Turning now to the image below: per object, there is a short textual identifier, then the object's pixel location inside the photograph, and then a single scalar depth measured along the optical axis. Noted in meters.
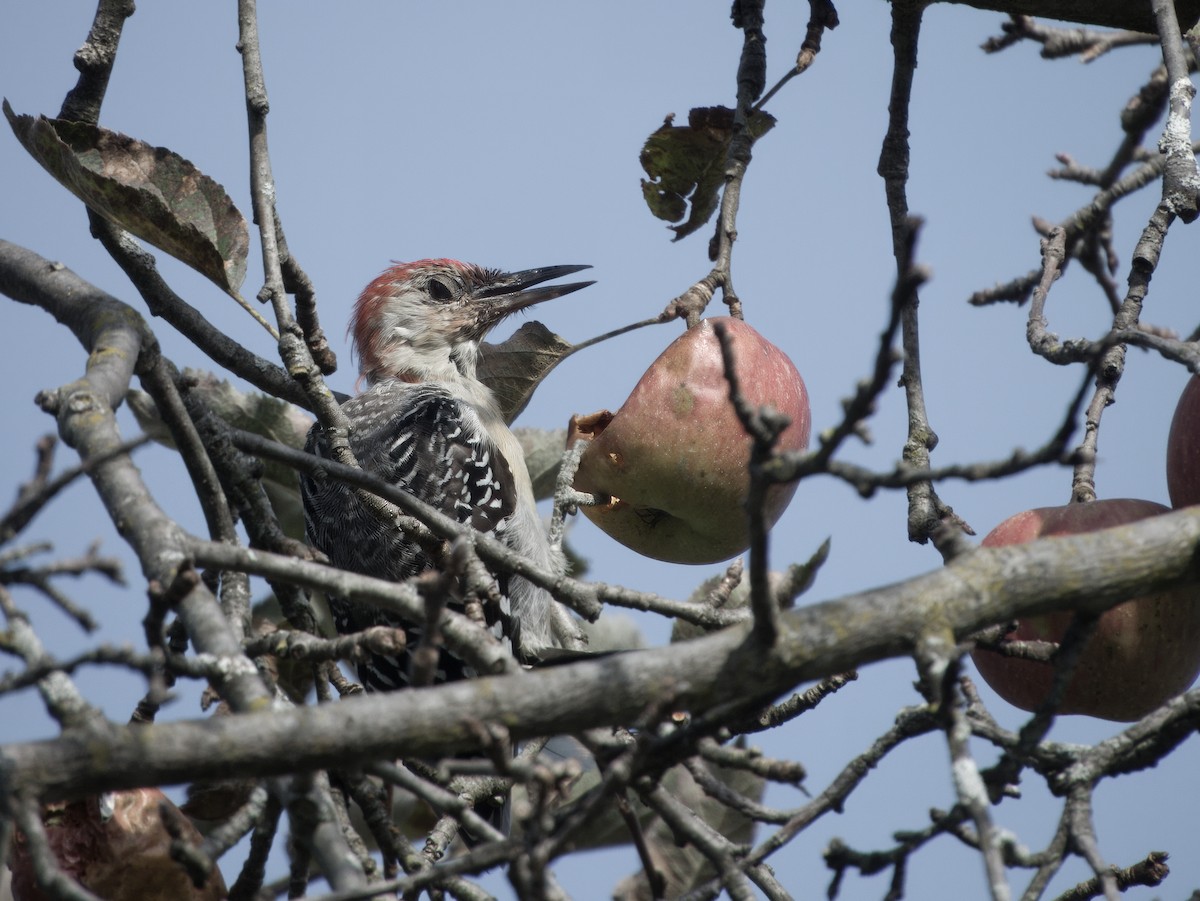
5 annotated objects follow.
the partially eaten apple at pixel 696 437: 6.28
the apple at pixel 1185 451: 5.01
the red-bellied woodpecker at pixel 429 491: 8.82
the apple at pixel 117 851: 4.60
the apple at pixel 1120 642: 4.89
